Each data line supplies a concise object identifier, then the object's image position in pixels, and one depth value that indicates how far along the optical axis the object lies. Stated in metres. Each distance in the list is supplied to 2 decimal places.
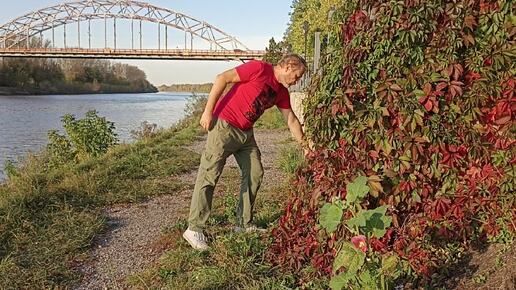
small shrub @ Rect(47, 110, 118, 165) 11.07
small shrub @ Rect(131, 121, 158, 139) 13.54
